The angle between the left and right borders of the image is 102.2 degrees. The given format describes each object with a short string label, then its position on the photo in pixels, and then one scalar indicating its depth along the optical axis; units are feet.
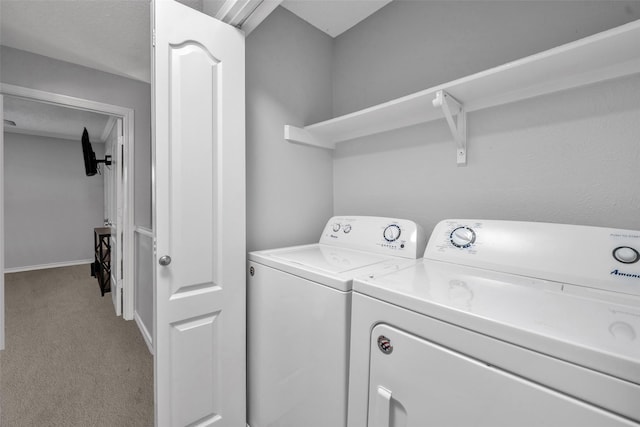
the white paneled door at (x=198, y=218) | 3.55
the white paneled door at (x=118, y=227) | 8.71
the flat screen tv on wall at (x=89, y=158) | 11.02
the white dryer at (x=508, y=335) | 1.57
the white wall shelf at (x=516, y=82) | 2.61
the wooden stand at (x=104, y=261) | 11.75
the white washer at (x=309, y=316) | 2.94
